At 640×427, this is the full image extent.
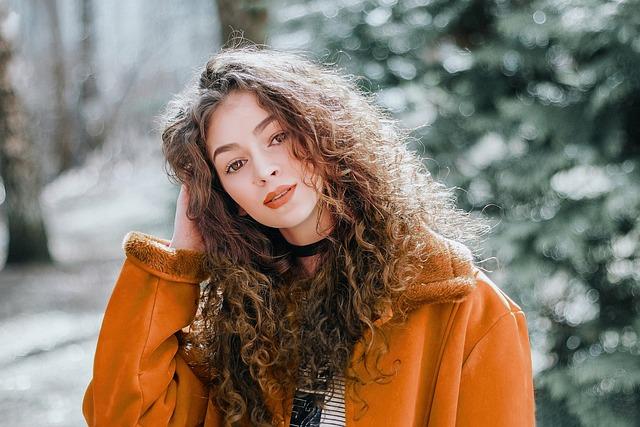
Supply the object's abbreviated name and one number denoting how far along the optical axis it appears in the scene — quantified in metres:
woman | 1.67
